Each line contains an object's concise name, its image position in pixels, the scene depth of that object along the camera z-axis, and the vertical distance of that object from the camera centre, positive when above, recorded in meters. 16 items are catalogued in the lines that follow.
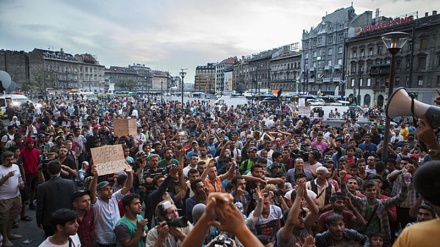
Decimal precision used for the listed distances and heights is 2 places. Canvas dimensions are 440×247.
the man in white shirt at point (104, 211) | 4.10 -1.71
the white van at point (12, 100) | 23.96 -0.93
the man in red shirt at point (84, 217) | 3.90 -1.71
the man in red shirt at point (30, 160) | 6.96 -1.66
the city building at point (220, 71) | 144.75 +12.07
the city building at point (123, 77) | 123.81 +6.85
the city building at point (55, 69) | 83.50 +6.92
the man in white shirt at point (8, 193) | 5.37 -1.91
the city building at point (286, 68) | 75.72 +7.09
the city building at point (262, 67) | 89.31 +8.48
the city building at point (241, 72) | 102.50 +7.88
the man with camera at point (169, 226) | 3.05 -1.41
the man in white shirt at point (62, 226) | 3.18 -1.47
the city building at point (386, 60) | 43.47 +6.16
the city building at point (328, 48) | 61.38 +10.66
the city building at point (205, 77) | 168.50 +9.33
